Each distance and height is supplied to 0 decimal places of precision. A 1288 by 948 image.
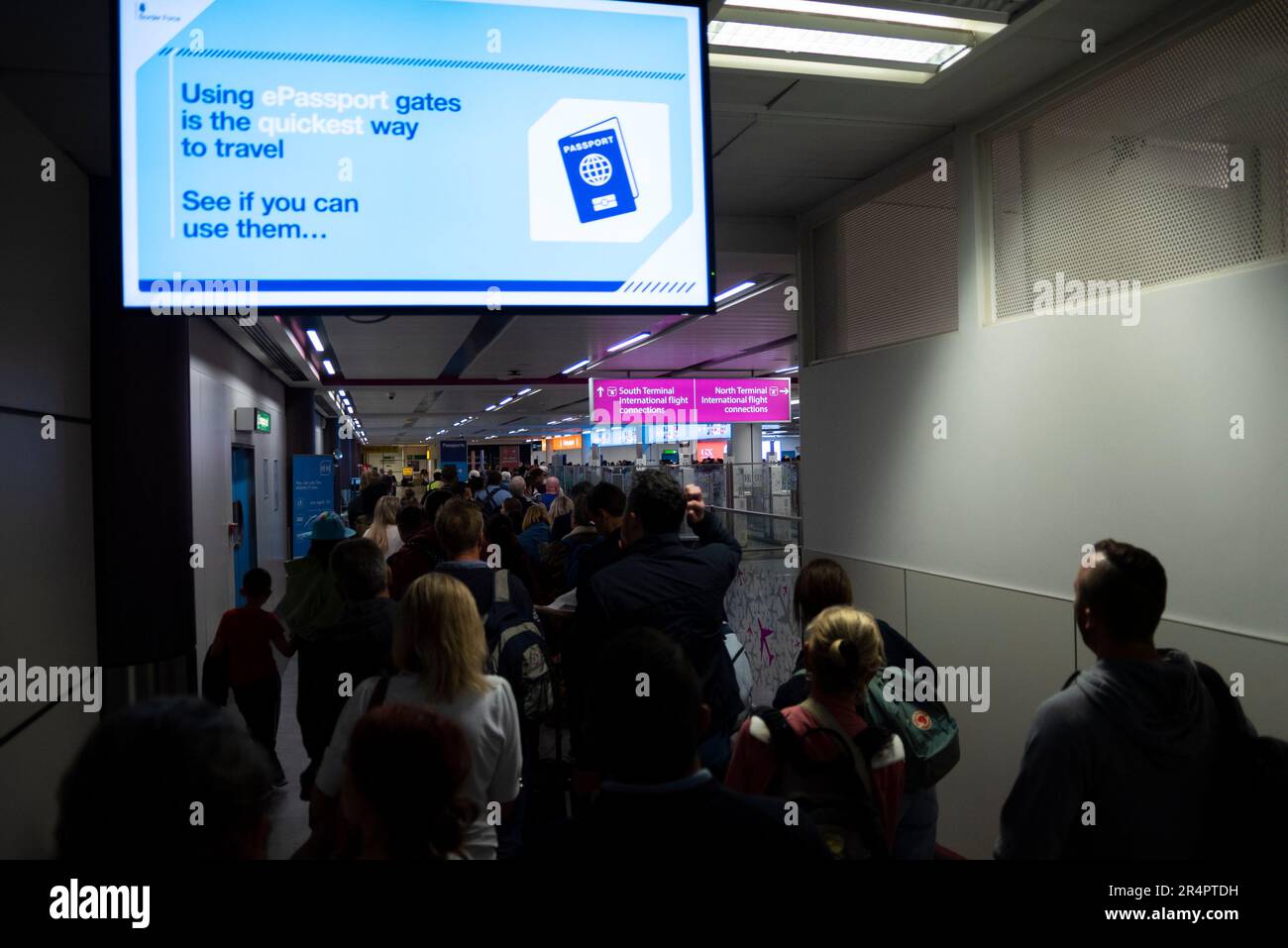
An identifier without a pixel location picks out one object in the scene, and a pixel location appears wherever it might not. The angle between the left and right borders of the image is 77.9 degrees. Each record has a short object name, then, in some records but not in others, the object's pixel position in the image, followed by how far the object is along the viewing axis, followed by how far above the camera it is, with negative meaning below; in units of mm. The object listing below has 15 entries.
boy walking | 4512 -959
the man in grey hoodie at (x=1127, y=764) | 1758 -677
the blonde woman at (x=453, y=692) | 2064 -581
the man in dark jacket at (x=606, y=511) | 4074 -203
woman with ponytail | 1955 -647
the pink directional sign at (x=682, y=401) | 11727 +1023
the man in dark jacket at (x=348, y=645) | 2693 -567
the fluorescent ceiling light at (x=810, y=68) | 3189 +1636
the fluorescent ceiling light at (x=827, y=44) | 3031 +1660
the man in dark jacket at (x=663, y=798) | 1180 -503
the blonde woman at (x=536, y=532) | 6102 -465
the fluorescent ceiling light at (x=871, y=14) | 2850 +1652
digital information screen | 2221 +962
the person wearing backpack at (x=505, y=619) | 2914 -546
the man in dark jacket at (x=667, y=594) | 2814 -441
